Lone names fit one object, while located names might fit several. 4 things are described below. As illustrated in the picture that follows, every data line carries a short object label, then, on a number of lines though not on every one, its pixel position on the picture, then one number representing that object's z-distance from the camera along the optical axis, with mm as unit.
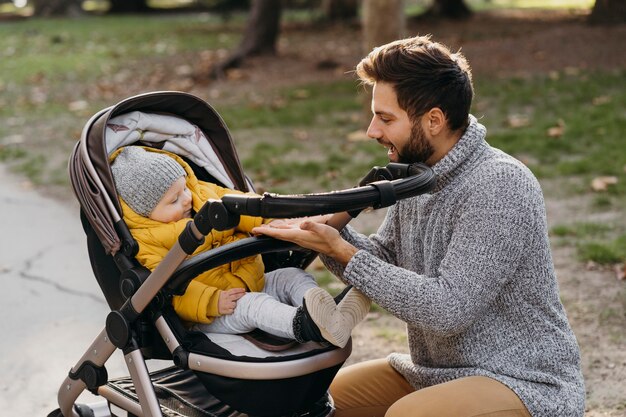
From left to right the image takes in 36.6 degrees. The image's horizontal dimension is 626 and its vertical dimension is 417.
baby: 2689
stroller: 2469
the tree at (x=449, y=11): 17061
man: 2605
